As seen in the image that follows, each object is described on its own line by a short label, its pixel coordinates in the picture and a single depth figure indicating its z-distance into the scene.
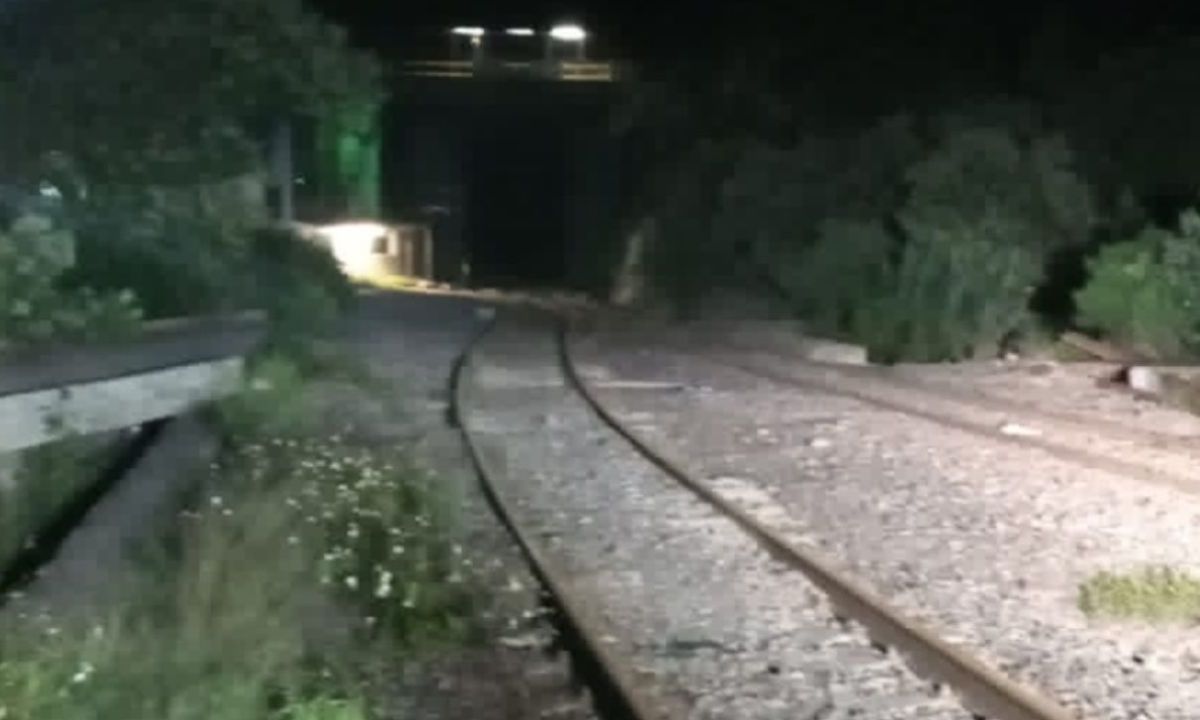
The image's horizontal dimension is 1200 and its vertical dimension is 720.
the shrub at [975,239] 31.17
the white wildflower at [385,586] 11.72
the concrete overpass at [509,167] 75.88
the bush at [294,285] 28.39
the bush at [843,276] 34.16
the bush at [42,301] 16.53
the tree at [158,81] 21.19
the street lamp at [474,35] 84.44
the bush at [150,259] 21.84
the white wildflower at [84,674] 8.41
